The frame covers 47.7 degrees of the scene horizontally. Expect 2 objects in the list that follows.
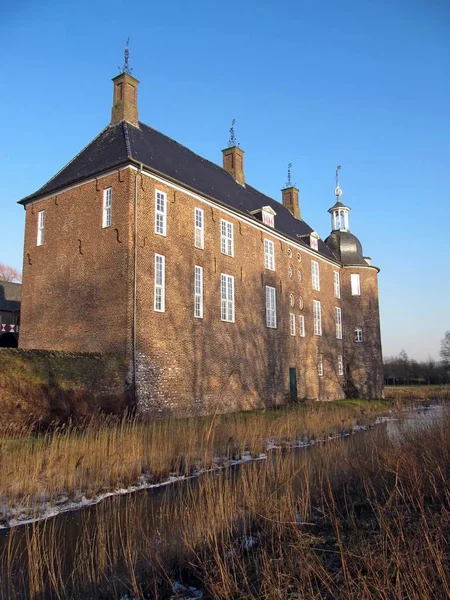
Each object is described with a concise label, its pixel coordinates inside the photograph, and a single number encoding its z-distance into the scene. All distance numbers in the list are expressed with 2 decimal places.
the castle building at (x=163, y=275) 18.03
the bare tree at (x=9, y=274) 55.05
